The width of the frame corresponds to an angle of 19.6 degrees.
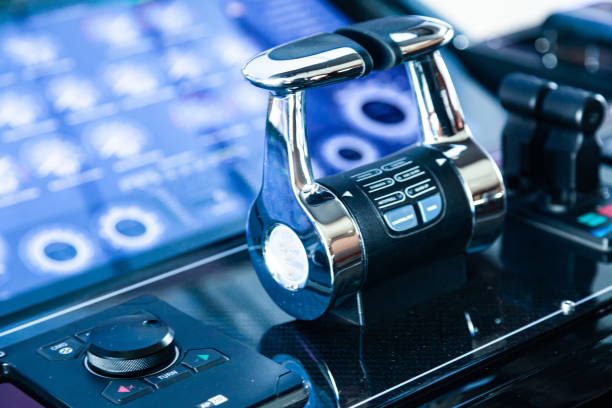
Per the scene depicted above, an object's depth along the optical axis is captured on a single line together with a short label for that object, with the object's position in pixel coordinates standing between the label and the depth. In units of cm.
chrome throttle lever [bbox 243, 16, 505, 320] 88
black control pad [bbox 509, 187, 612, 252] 100
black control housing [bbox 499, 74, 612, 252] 101
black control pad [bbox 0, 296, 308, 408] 84
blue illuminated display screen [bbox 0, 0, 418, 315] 100
